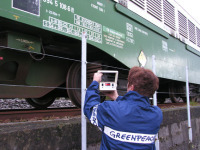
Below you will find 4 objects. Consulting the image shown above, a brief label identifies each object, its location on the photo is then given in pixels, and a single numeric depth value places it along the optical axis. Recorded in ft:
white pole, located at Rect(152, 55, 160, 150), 10.78
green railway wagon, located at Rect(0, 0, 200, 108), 9.77
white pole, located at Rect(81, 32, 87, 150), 7.23
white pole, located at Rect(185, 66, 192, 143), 15.76
